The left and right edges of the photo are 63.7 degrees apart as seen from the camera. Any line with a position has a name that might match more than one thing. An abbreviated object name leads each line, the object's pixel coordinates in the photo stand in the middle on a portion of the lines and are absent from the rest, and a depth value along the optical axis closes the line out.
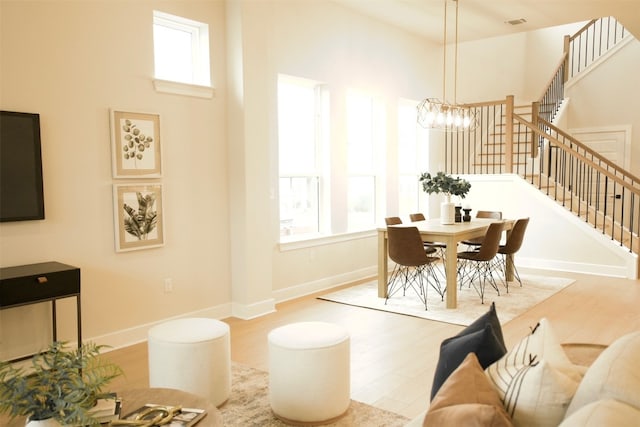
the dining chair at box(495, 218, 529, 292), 6.04
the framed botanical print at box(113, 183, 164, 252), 4.22
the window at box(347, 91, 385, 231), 7.00
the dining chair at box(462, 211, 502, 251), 6.78
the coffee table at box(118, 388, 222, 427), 2.05
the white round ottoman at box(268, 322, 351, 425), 2.84
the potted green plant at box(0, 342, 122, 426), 1.61
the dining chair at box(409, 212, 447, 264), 6.70
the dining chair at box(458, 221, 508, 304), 5.55
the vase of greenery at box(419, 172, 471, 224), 5.97
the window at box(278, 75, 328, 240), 5.98
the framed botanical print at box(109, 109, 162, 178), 4.18
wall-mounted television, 3.53
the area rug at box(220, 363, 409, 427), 2.90
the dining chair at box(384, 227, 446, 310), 5.34
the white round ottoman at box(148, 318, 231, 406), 2.95
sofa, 1.19
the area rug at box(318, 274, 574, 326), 5.11
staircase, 7.82
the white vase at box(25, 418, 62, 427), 1.63
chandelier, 6.04
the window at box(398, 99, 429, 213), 8.19
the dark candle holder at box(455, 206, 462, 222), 6.42
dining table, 5.33
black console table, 3.23
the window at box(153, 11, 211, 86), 4.68
